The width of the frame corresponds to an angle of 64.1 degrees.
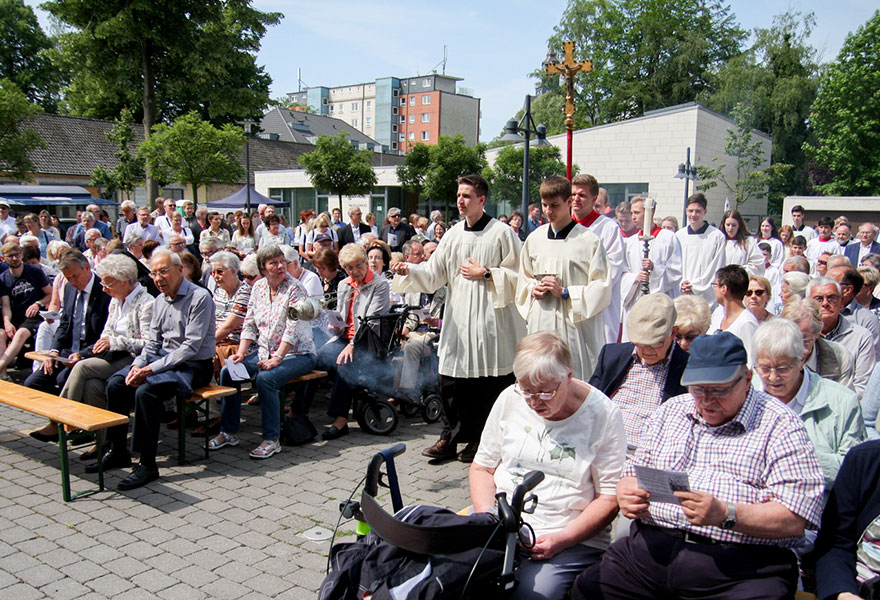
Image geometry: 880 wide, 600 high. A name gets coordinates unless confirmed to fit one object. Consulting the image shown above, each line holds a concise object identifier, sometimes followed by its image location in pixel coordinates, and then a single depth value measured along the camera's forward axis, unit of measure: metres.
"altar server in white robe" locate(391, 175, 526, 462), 5.63
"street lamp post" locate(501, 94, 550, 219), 13.95
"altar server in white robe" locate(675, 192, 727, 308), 7.88
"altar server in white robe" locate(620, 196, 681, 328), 7.71
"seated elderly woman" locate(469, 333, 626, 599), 2.91
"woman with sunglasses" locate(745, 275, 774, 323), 4.91
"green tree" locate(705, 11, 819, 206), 46.09
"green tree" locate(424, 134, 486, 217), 34.12
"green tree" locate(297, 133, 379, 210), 31.28
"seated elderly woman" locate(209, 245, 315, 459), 5.95
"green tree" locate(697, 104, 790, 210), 33.44
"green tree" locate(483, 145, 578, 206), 32.69
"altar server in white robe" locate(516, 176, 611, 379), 5.25
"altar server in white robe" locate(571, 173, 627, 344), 5.91
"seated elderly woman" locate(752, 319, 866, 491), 3.19
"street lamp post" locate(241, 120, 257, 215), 23.16
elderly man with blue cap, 2.49
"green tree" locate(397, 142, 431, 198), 35.31
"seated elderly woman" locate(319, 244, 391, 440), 6.38
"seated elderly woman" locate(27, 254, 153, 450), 5.61
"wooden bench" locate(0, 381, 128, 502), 4.75
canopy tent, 25.89
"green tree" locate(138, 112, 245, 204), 25.31
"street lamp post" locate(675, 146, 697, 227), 26.38
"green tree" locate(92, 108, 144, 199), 32.84
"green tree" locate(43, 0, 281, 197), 27.69
